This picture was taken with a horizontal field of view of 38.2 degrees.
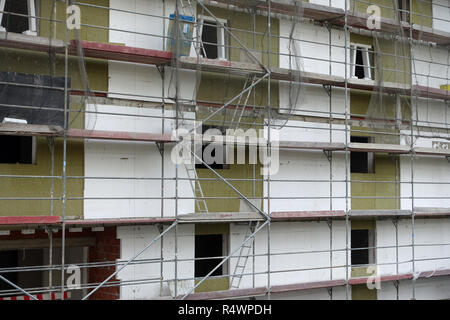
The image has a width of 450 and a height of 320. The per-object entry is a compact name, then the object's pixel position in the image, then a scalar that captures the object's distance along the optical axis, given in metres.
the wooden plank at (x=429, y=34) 16.08
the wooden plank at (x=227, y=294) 12.56
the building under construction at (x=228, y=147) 11.84
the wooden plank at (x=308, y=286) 13.54
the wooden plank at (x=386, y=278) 14.57
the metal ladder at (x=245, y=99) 13.56
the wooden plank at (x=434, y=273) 15.59
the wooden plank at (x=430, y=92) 15.84
